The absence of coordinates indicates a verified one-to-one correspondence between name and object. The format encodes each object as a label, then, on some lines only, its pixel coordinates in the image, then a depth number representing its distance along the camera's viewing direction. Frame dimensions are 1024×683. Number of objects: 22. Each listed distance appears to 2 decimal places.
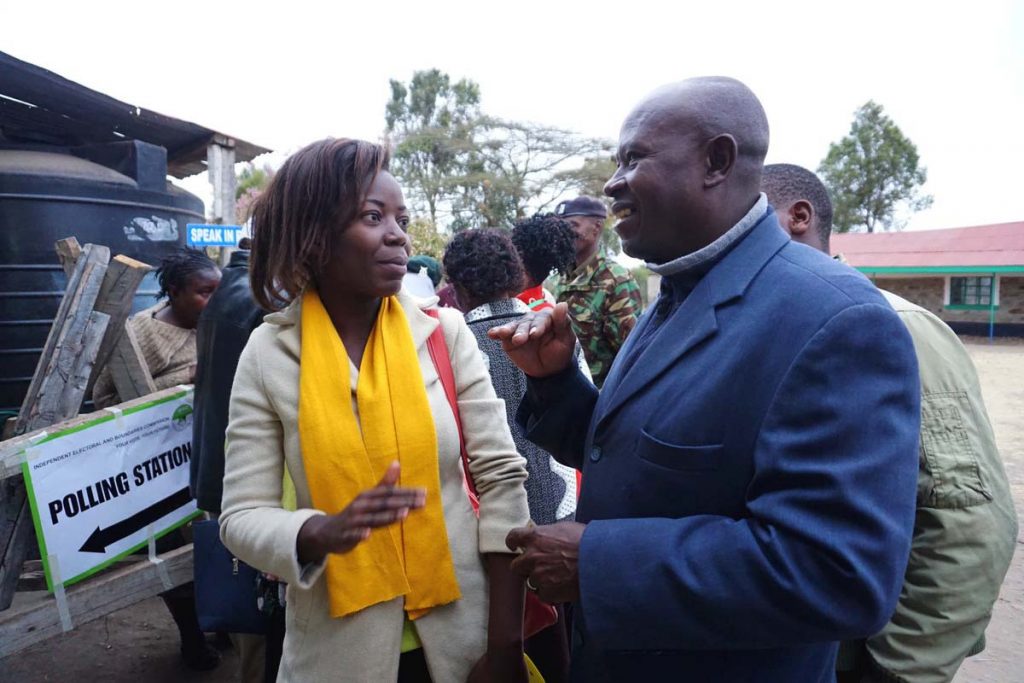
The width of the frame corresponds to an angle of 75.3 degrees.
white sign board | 2.56
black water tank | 4.86
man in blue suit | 0.95
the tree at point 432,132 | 34.16
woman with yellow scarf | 1.44
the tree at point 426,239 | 20.19
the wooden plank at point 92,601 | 2.48
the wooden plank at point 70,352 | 2.81
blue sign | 6.02
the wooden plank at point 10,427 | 3.15
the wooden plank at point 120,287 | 2.86
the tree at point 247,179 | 26.56
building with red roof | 21.05
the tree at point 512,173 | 33.00
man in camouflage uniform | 4.22
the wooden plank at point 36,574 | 2.81
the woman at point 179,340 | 3.42
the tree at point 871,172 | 30.89
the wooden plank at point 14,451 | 2.43
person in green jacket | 1.54
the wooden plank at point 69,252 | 3.12
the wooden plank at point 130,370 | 3.21
